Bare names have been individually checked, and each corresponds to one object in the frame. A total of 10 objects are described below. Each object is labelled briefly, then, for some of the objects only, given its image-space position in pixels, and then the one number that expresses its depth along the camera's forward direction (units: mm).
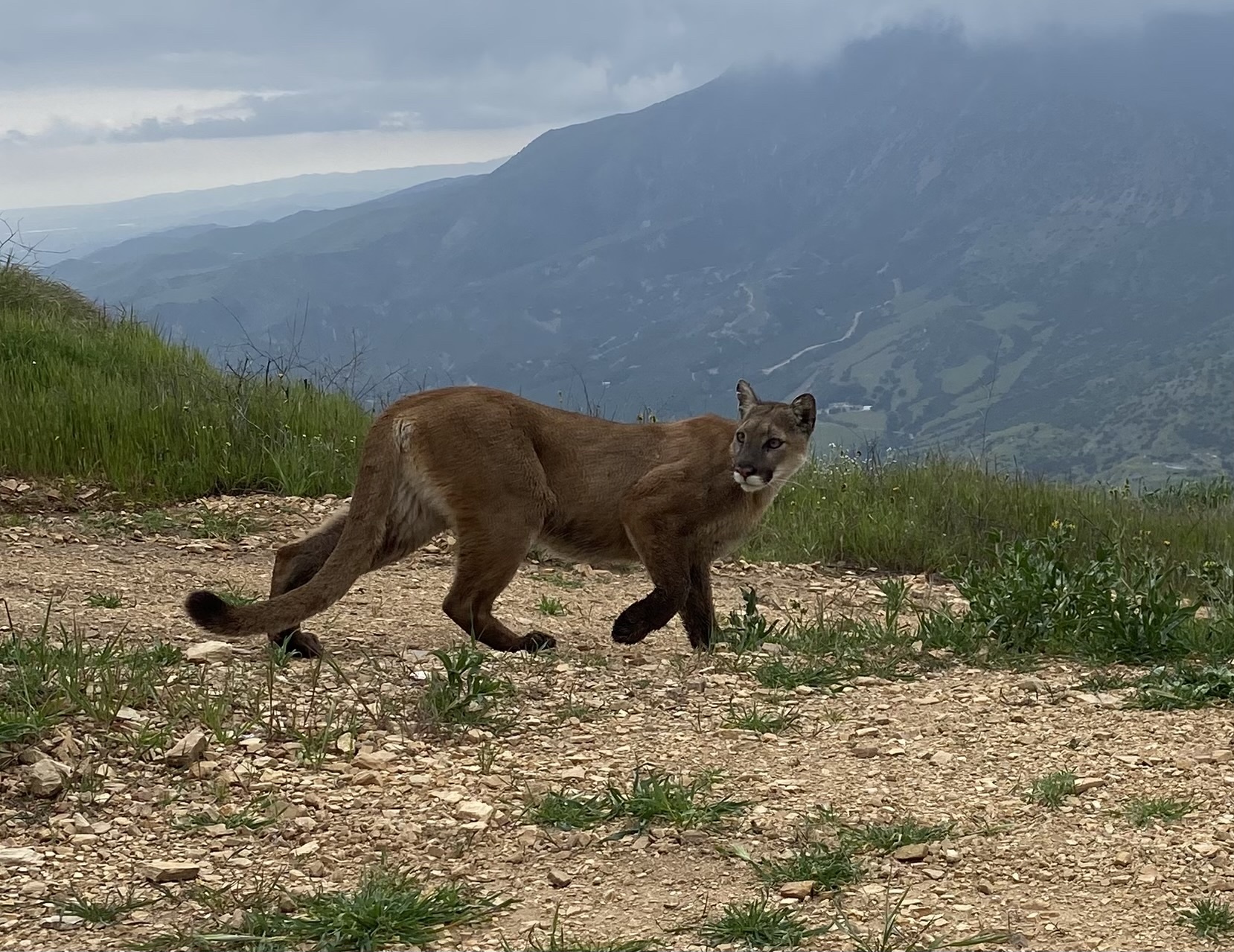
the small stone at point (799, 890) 3271
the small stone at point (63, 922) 3020
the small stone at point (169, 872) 3270
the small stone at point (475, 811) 3729
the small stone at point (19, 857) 3322
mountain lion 5973
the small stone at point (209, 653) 5174
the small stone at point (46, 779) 3680
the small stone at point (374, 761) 4047
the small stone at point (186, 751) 3932
